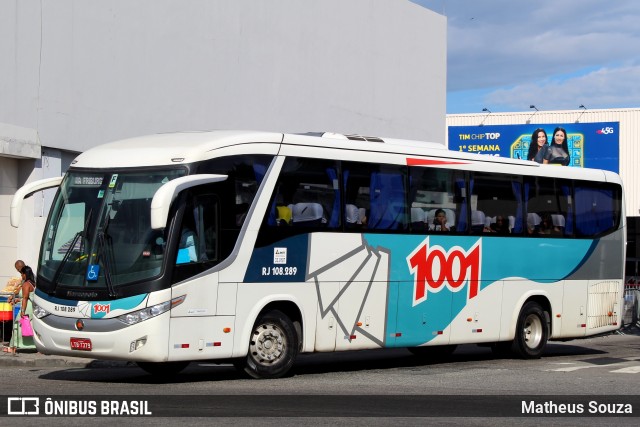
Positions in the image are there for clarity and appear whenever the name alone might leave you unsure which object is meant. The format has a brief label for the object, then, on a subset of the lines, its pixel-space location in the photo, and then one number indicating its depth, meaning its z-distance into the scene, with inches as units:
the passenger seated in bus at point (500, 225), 774.5
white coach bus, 562.9
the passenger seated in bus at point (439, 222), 725.9
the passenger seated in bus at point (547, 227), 820.0
